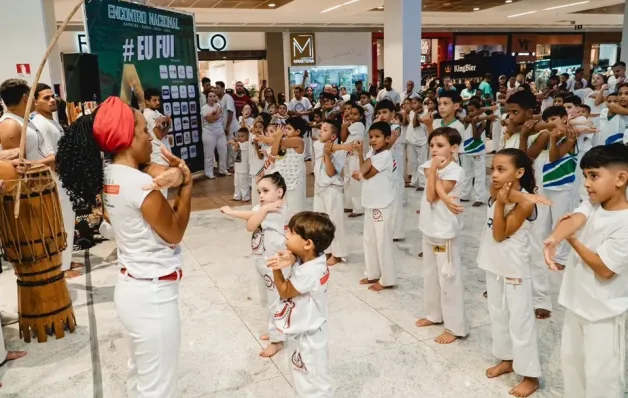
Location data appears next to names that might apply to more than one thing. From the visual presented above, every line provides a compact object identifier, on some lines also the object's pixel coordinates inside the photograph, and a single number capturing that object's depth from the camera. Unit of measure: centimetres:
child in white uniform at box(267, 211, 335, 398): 219
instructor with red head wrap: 188
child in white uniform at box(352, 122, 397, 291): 397
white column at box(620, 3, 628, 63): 1201
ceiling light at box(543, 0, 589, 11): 1509
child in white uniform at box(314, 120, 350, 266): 474
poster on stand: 697
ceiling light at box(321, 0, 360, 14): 1341
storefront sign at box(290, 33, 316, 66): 1911
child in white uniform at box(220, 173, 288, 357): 278
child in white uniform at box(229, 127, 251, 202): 714
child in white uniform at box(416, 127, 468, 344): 314
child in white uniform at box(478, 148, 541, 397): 257
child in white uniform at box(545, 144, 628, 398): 211
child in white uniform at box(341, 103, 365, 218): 567
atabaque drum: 333
